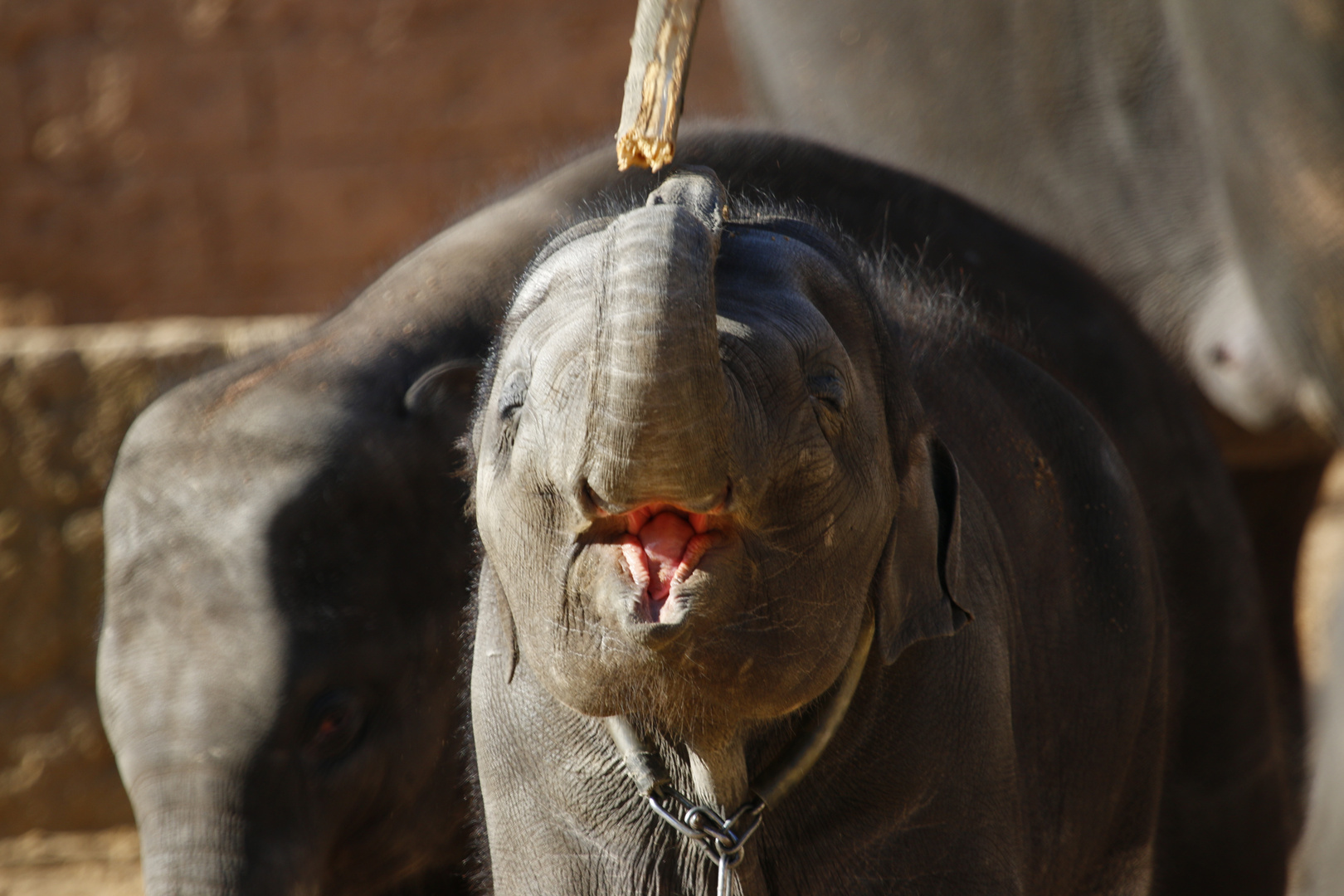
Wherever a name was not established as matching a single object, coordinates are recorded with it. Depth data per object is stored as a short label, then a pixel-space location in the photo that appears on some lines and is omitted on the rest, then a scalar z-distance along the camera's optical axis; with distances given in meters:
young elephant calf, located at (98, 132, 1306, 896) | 12.60
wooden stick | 11.77
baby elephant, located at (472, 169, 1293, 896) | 11.57
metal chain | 11.85
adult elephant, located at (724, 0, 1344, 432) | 14.05
